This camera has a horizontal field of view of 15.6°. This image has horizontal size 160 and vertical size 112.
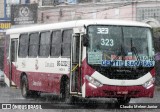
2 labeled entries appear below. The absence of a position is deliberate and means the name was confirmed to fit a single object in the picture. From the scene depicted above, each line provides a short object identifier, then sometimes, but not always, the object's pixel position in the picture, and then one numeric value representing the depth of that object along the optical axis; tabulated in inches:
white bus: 711.1
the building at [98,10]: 1959.9
